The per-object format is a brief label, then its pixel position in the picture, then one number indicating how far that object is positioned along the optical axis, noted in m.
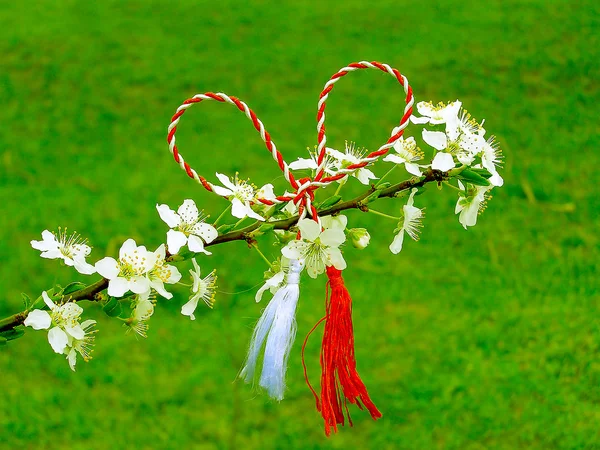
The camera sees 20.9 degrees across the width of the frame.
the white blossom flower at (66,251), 0.60
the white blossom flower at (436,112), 0.61
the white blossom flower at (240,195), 0.59
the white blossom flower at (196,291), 0.61
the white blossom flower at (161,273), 0.59
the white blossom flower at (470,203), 0.62
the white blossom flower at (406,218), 0.61
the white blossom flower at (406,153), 0.61
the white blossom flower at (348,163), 0.61
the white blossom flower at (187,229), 0.59
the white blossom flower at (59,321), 0.59
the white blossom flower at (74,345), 0.60
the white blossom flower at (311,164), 0.61
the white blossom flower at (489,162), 0.61
